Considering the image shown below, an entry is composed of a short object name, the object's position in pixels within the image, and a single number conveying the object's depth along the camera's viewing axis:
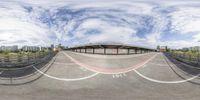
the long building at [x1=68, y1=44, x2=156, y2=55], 33.73
